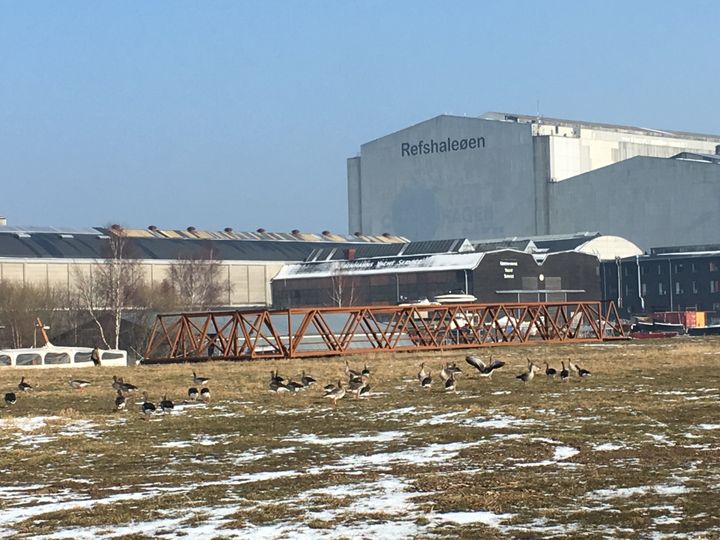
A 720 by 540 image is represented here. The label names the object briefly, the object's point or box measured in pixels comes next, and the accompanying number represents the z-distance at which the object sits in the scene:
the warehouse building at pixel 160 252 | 130.62
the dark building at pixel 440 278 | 139.00
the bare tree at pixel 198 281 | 134.00
